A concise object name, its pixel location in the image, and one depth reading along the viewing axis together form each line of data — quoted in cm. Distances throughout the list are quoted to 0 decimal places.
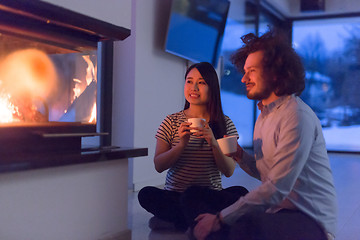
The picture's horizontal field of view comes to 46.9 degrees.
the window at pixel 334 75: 730
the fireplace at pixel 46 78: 153
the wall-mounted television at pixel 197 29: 371
